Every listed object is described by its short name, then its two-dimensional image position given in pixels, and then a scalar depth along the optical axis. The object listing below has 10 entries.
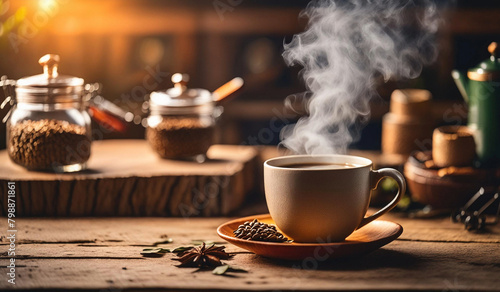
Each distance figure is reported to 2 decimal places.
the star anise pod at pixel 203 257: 0.98
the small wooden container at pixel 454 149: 1.18
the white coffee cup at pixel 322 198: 0.95
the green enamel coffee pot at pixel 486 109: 1.20
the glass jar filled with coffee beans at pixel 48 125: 1.20
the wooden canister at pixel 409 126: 1.37
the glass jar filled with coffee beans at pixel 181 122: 1.29
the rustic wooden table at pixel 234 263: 0.92
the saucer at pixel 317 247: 0.95
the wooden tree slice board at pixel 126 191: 1.18
